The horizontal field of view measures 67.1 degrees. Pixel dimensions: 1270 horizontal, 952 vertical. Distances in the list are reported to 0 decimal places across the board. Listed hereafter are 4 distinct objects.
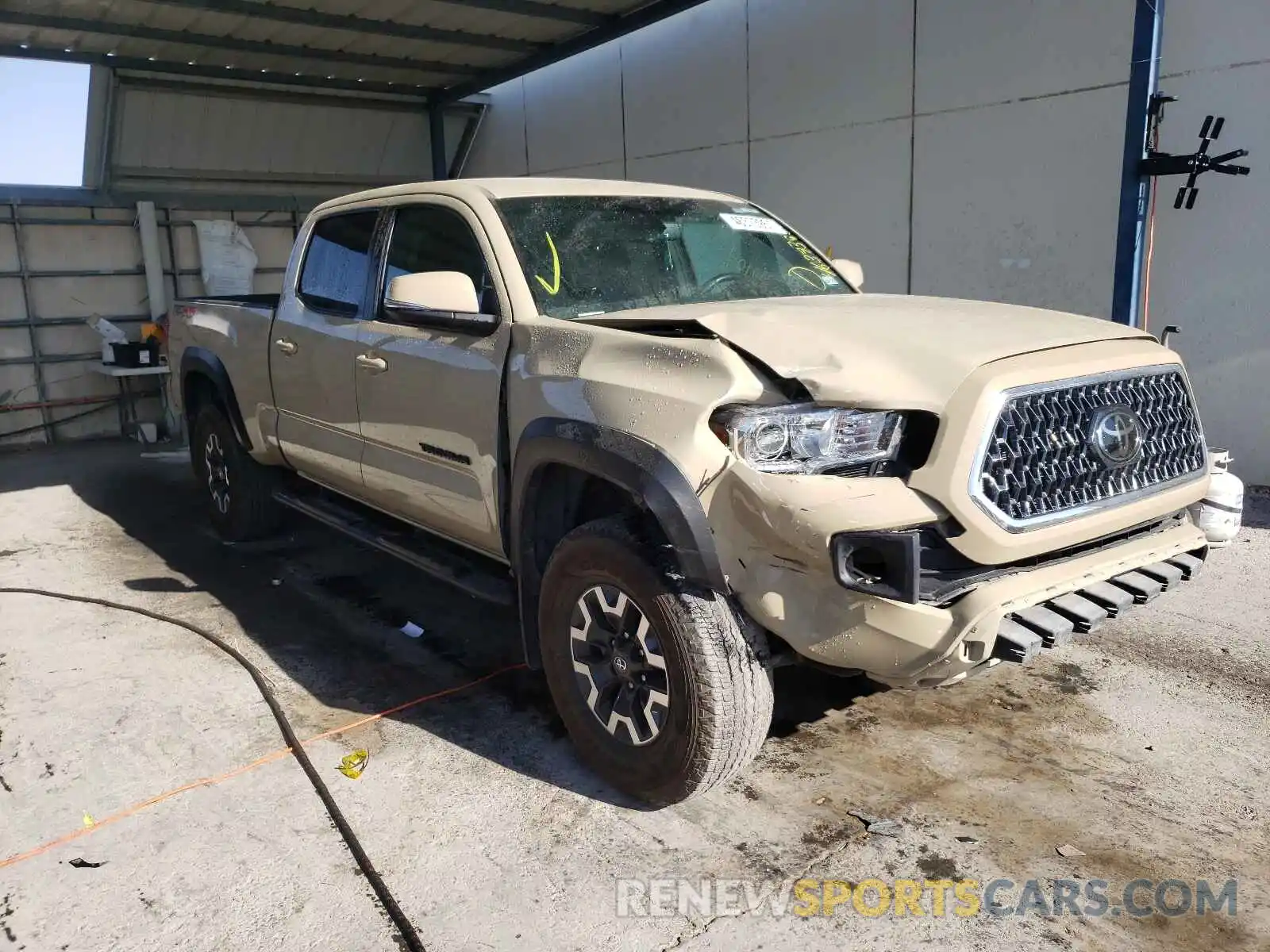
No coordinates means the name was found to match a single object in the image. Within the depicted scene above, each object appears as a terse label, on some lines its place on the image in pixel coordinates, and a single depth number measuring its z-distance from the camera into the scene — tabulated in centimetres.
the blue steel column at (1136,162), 606
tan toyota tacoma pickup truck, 244
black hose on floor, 248
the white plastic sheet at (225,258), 1212
